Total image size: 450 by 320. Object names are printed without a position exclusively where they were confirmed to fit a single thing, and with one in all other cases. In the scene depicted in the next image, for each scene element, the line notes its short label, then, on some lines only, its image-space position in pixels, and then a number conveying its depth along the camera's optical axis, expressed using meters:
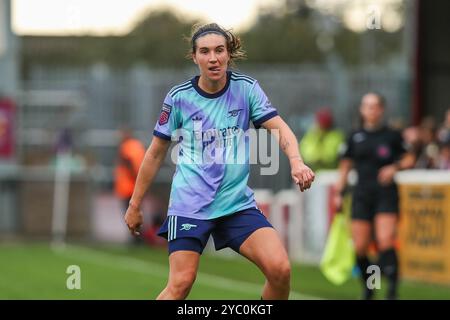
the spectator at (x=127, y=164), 25.52
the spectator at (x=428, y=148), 20.39
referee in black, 15.22
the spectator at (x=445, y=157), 19.06
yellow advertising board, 17.91
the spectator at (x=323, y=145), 23.50
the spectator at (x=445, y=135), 19.15
